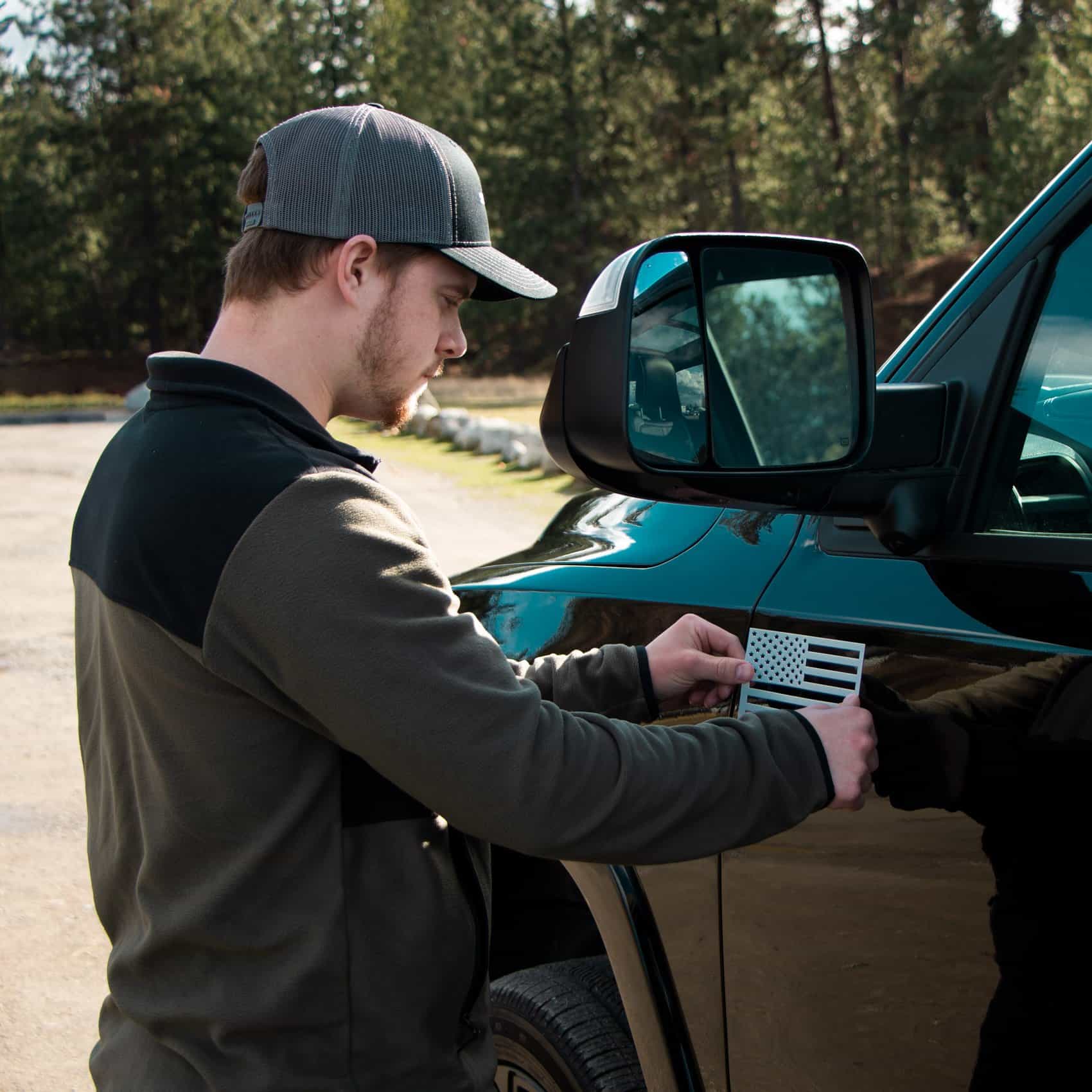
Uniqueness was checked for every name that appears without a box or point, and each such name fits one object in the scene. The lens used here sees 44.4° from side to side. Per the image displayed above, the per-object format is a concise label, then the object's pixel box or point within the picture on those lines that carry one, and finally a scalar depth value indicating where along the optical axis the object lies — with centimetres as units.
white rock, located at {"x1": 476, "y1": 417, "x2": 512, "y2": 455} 1747
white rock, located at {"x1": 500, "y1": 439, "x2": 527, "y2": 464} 1655
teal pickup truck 160
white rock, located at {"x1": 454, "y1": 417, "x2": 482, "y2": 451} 1862
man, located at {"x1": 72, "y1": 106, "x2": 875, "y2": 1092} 150
